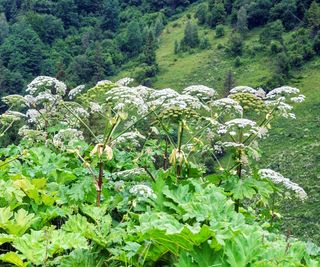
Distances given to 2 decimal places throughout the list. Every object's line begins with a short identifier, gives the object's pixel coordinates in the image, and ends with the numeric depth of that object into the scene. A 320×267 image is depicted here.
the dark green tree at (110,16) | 149.62
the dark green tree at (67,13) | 151.38
